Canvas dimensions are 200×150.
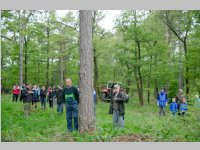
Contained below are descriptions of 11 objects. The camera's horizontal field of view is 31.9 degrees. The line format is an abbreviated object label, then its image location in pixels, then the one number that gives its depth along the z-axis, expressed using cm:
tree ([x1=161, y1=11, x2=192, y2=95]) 2678
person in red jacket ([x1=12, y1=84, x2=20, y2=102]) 2861
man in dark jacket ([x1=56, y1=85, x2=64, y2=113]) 1870
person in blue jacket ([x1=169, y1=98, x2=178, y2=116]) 1898
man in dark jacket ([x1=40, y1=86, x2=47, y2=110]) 2160
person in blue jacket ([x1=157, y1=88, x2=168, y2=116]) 1997
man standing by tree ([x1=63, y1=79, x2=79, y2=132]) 1146
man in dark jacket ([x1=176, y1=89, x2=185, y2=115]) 1816
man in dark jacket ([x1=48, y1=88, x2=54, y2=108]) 2275
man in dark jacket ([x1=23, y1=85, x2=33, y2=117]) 1698
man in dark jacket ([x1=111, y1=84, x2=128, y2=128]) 1236
